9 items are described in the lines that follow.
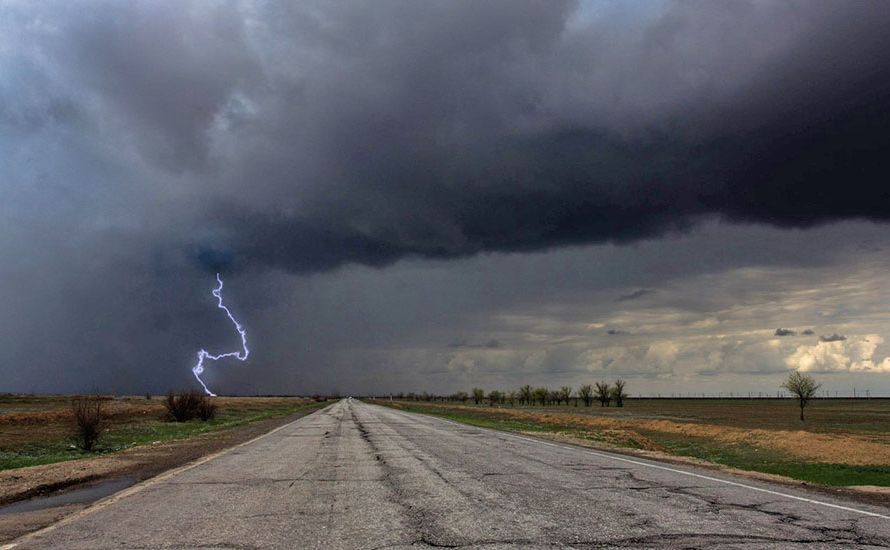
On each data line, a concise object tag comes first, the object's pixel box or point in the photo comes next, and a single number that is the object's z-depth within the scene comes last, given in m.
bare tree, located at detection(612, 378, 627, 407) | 144.81
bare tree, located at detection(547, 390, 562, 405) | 184.90
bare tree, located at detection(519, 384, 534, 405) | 190.00
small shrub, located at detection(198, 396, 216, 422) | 50.47
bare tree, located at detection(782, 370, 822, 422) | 72.00
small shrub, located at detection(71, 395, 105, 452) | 26.20
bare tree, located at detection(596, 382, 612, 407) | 148.88
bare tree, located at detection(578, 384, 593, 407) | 152.25
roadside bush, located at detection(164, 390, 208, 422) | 49.00
